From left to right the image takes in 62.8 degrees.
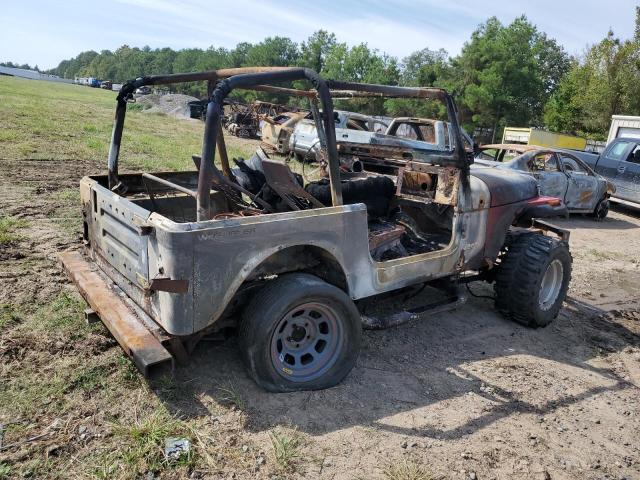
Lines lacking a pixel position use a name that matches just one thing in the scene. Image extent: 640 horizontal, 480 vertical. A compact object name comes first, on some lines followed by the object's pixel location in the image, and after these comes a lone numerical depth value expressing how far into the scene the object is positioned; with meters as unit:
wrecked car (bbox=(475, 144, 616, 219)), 10.22
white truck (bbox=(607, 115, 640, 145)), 18.31
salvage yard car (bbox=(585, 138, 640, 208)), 12.52
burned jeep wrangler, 3.03
